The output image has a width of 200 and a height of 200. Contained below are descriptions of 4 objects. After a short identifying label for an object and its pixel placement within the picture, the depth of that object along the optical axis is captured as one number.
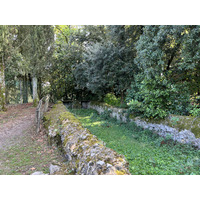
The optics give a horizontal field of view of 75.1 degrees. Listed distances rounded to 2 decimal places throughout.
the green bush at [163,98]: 5.22
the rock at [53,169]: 2.59
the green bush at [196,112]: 4.48
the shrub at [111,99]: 9.65
